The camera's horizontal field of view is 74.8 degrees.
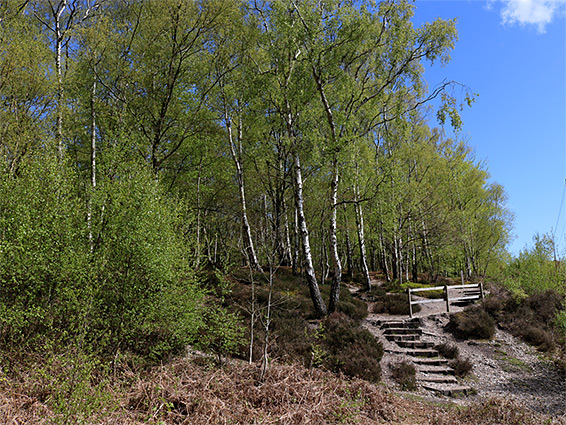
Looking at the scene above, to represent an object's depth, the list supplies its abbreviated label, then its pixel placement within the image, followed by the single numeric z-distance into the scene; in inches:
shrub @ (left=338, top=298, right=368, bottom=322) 539.5
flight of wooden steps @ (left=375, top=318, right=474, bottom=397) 395.2
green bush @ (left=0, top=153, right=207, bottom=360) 269.7
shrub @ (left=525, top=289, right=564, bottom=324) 591.8
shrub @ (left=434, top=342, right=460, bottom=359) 471.8
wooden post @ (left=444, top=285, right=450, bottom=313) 636.9
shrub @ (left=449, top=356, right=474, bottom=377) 435.2
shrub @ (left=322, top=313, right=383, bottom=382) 386.4
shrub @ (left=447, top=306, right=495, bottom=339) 546.9
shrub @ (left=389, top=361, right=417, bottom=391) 386.9
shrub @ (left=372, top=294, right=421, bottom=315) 611.7
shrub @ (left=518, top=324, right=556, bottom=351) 514.6
